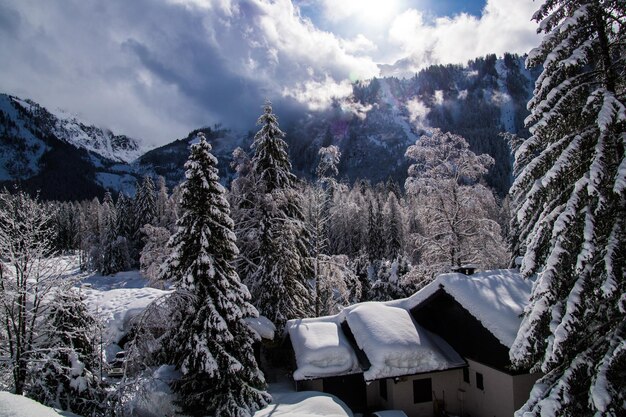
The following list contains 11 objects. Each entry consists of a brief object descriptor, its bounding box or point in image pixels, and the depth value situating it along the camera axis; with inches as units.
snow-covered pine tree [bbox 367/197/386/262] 2672.2
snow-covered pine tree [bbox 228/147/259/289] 877.8
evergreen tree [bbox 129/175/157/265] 2513.5
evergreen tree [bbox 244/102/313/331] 861.8
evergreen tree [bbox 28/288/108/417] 531.5
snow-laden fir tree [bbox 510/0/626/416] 282.8
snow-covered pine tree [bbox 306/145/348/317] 898.7
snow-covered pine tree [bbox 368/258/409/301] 1400.1
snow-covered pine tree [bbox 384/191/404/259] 2423.7
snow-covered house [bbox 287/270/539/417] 605.9
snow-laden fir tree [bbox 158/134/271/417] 562.6
